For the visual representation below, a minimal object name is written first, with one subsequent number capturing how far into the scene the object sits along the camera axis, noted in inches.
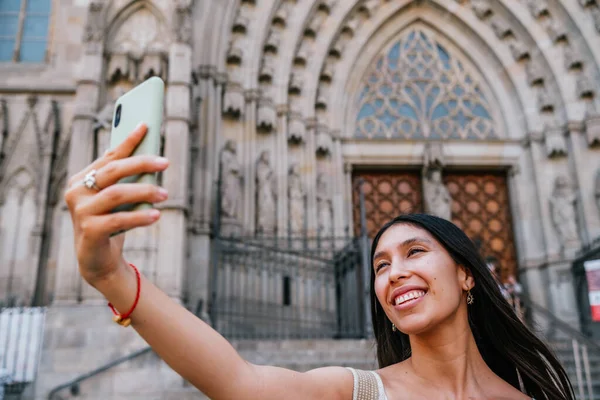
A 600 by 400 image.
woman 39.3
